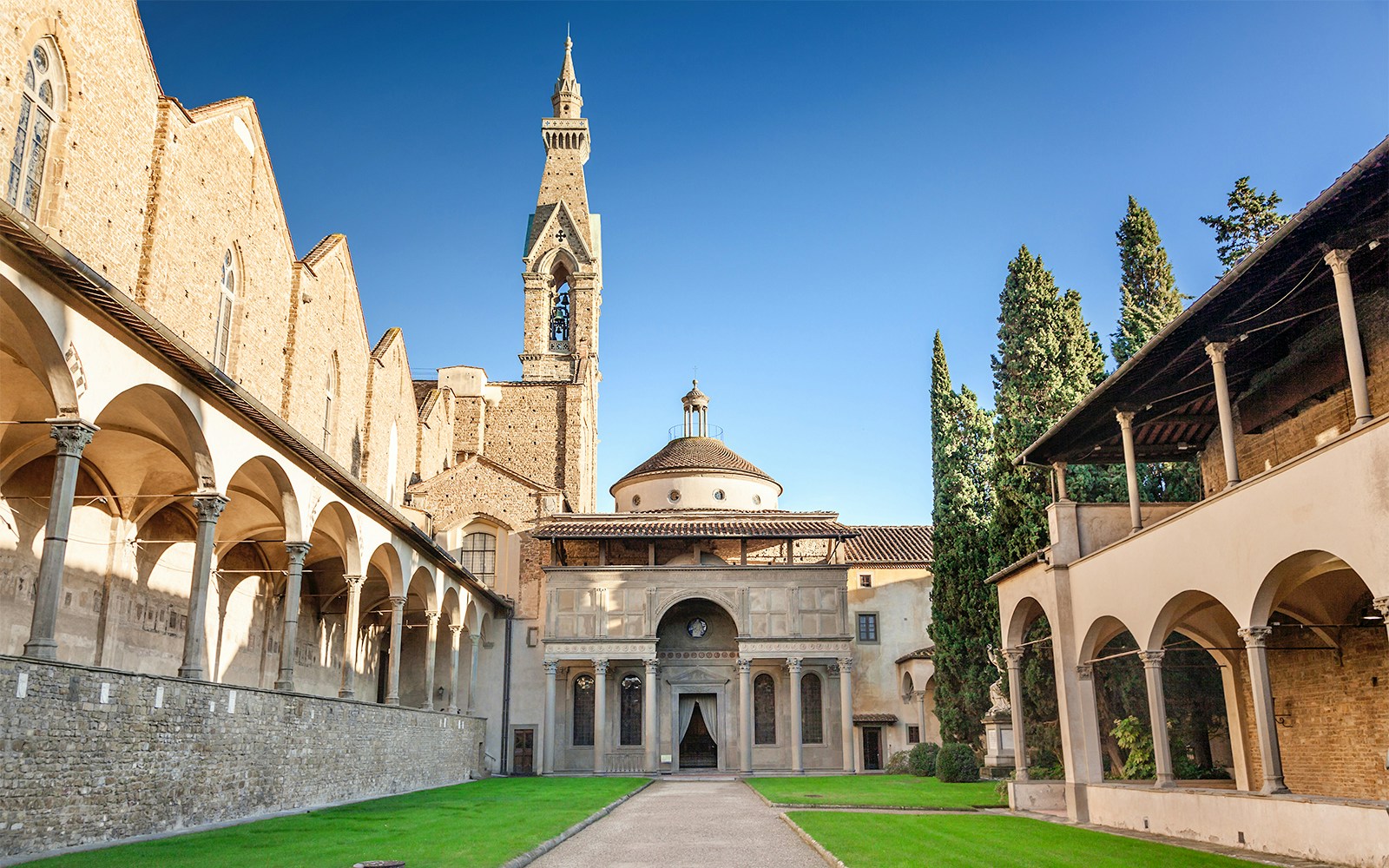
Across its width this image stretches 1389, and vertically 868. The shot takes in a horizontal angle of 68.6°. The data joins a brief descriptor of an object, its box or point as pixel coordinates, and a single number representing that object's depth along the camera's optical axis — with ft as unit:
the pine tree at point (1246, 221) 83.61
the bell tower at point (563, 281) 160.97
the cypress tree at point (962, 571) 91.56
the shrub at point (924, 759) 99.30
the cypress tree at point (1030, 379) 79.15
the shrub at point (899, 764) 111.65
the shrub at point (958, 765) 86.17
